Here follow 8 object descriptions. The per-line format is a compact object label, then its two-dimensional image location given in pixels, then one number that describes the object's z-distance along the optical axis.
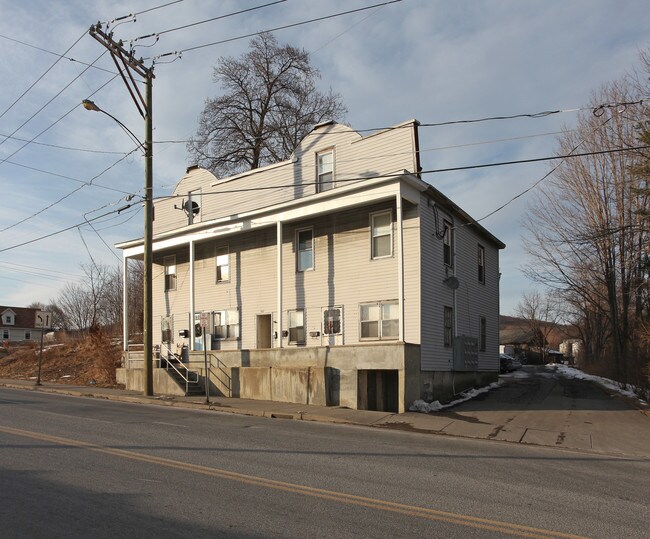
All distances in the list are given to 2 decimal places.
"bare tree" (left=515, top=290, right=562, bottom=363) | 67.05
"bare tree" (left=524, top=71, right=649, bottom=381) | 26.19
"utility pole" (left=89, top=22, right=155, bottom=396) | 19.16
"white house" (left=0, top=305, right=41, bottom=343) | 81.44
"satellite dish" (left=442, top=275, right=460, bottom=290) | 19.58
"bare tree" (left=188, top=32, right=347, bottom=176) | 36.81
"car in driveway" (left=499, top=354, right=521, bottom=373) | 39.03
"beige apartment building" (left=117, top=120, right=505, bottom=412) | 17.70
